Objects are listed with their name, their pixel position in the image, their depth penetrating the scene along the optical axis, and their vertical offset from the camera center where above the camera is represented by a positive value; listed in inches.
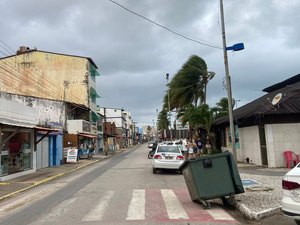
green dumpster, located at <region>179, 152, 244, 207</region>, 251.3 -40.1
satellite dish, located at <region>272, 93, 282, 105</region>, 531.1 +77.4
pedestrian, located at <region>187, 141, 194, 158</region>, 769.9 -38.2
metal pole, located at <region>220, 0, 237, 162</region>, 353.9 +75.0
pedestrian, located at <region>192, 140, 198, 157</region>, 792.1 -34.0
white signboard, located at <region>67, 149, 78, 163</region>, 839.2 -39.8
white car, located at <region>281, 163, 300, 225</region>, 166.1 -40.7
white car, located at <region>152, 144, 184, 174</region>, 509.7 -41.8
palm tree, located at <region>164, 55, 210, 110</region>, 887.2 +208.1
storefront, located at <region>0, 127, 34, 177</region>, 504.5 -9.7
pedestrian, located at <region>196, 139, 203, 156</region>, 821.5 -25.9
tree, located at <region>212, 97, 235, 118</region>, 927.4 +116.5
